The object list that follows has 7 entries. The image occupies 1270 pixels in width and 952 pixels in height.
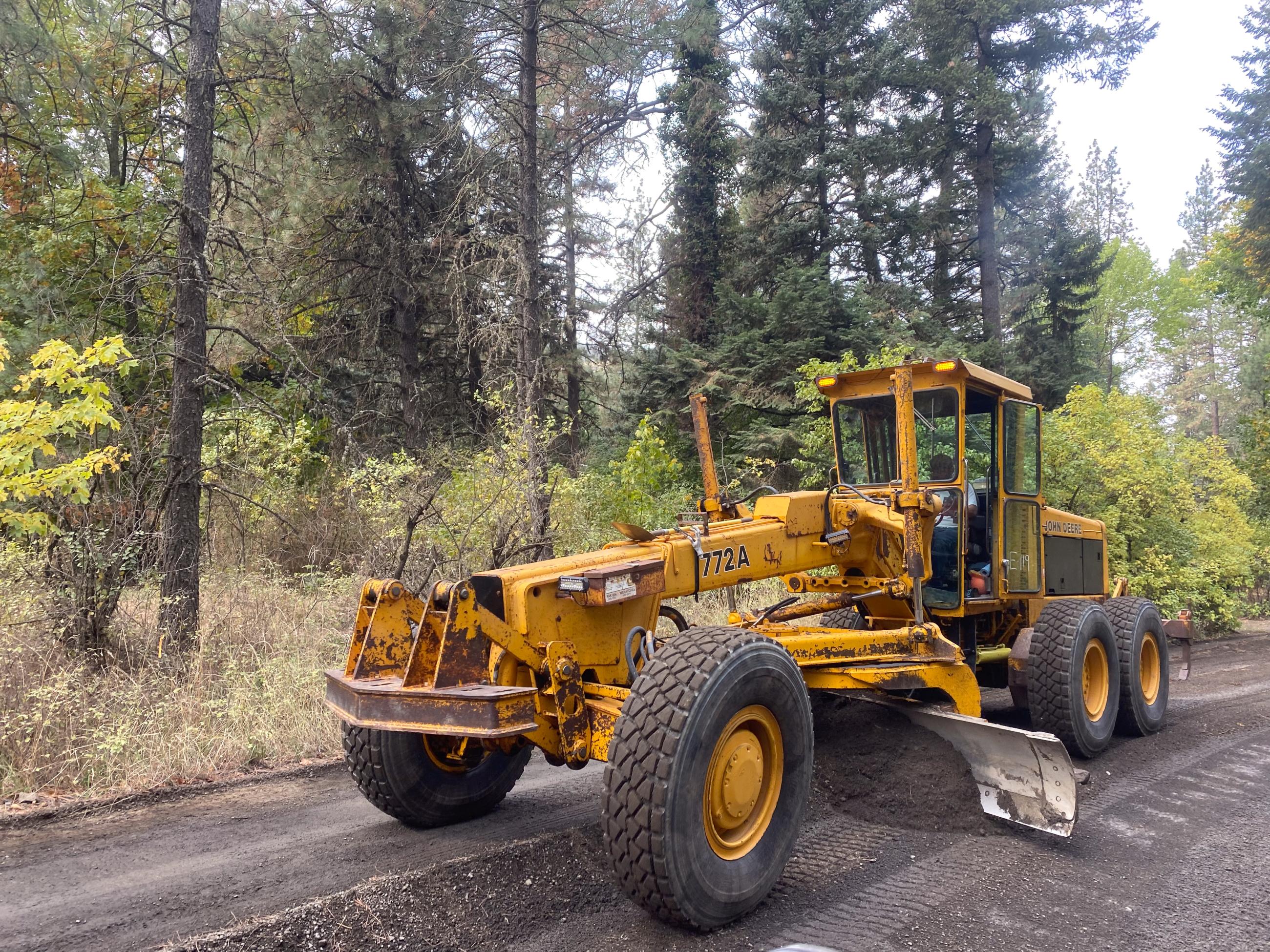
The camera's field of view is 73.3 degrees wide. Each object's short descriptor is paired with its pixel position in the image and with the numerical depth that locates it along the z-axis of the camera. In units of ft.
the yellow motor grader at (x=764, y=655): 11.41
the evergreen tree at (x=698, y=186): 63.00
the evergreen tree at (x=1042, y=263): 66.85
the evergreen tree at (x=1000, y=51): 62.69
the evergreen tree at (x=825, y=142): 60.75
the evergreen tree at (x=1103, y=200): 144.15
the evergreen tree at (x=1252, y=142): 70.23
